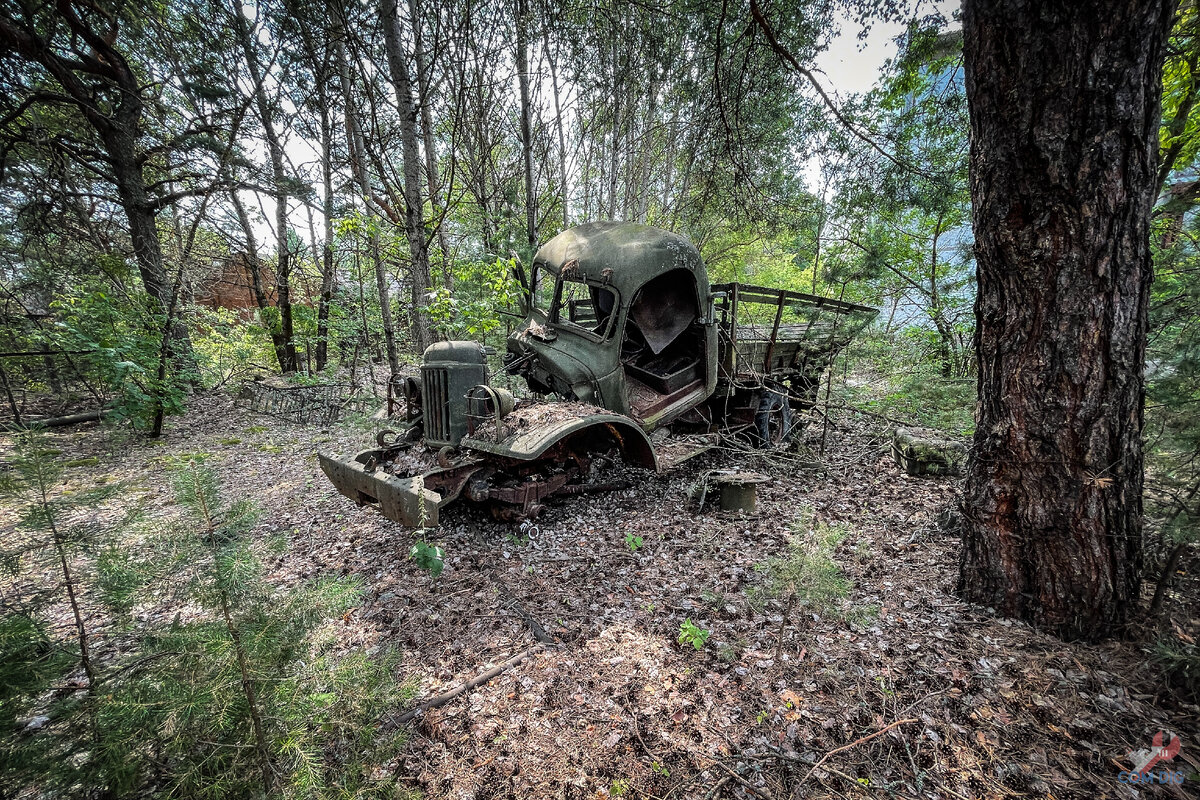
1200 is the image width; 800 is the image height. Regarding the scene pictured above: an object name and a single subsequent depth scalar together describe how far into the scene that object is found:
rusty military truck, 3.81
